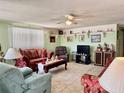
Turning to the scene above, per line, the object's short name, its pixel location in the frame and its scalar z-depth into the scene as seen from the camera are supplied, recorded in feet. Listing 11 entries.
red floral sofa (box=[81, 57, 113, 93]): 4.94
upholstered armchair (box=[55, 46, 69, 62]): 17.86
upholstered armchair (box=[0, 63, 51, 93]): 4.37
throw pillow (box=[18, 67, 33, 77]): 5.71
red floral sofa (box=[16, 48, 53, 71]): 11.24
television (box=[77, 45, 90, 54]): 16.51
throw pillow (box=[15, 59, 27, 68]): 10.10
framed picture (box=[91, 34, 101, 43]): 16.07
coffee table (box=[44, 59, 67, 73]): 10.36
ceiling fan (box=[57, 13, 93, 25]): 9.67
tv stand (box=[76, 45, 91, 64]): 16.04
